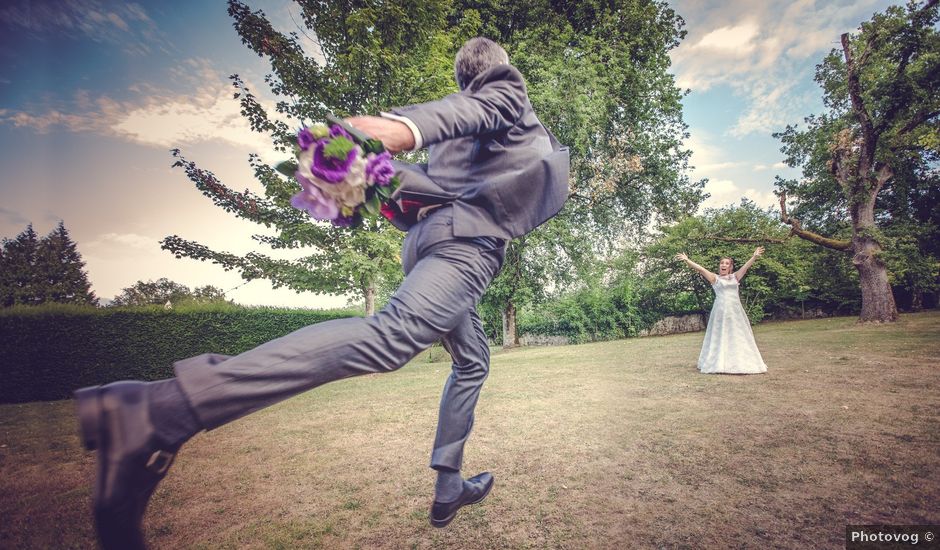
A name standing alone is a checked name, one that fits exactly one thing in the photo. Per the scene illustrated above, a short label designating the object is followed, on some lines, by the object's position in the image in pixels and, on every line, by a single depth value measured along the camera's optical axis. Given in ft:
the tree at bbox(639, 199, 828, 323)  70.18
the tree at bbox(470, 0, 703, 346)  47.06
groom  3.47
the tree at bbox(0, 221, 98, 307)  105.09
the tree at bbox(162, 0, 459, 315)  36.29
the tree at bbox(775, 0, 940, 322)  45.96
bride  22.53
